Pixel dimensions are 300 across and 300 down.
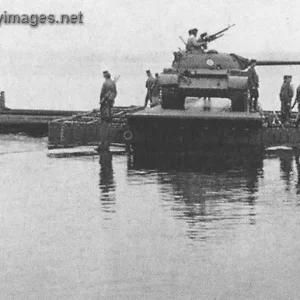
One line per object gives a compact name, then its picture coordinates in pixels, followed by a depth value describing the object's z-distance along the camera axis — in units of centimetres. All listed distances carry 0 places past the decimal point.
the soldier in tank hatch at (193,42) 2453
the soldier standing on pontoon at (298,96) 2287
